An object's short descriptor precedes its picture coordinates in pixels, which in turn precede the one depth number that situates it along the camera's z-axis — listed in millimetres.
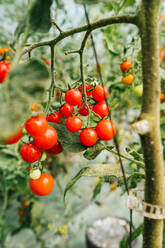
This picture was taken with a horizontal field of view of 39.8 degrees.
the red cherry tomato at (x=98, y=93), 427
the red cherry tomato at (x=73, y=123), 405
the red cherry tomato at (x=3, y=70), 314
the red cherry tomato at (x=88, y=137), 394
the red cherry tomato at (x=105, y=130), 385
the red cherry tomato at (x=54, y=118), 426
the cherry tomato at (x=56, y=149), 420
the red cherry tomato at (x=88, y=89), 461
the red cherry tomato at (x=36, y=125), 307
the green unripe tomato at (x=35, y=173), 395
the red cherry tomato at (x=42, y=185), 413
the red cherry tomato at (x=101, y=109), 429
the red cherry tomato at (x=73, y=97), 403
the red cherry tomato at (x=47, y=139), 339
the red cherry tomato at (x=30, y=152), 371
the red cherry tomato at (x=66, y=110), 443
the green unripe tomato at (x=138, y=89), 722
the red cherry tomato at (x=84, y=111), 452
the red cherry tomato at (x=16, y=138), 291
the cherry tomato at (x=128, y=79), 712
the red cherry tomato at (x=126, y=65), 699
